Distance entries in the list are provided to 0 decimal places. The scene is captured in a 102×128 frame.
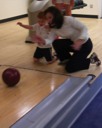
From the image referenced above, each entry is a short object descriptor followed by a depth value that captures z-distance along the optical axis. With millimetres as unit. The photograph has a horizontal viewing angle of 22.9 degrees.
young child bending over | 3212
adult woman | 2863
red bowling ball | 2631
